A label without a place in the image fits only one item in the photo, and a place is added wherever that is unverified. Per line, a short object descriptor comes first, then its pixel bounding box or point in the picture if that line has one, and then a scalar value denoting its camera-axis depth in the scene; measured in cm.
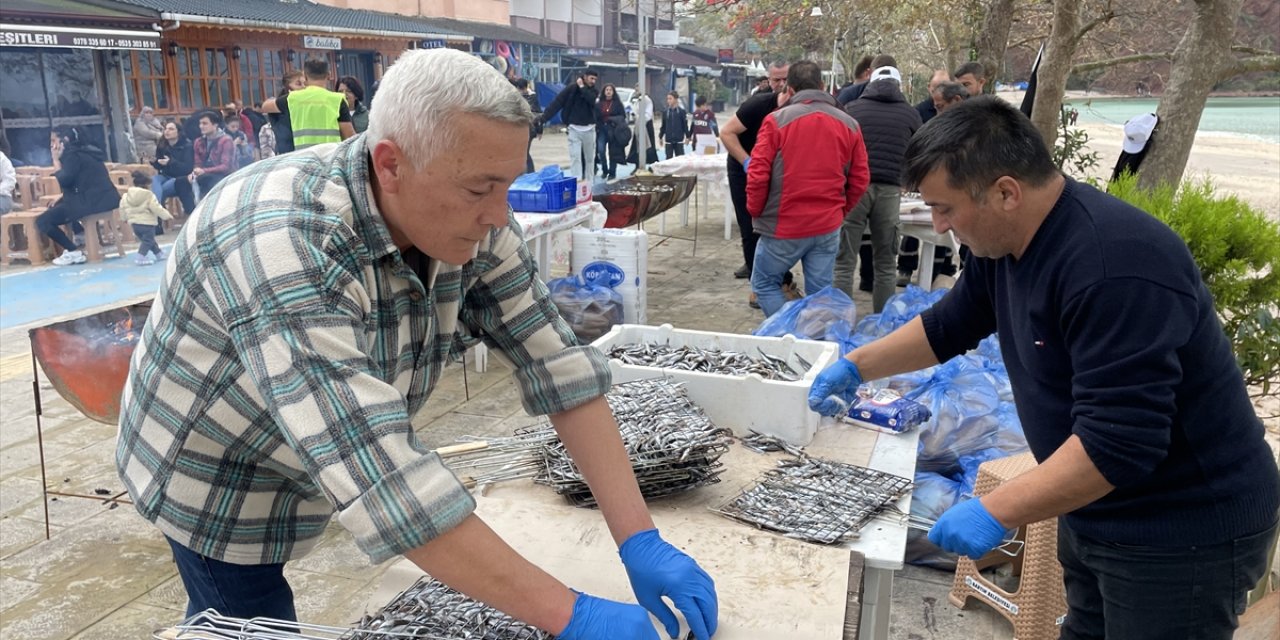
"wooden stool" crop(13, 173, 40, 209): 960
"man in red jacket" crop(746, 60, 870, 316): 533
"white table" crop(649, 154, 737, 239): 987
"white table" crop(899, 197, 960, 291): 657
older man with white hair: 124
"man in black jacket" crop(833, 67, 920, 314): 609
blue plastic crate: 619
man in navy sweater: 161
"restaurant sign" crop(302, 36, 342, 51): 1702
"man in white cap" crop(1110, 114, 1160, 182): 547
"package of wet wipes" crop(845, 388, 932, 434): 258
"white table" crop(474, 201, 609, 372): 577
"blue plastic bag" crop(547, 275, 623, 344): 570
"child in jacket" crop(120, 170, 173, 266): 922
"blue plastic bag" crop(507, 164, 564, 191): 625
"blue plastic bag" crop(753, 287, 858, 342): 469
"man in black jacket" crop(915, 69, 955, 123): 740
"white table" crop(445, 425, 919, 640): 179
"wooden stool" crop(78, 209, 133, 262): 922
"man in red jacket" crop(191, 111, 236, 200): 1143
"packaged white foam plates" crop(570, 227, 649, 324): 596
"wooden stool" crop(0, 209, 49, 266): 897
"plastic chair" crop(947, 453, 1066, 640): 279
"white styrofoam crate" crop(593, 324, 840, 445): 245
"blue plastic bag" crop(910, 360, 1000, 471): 357
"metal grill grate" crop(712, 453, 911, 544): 201
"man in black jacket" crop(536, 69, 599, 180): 1299
